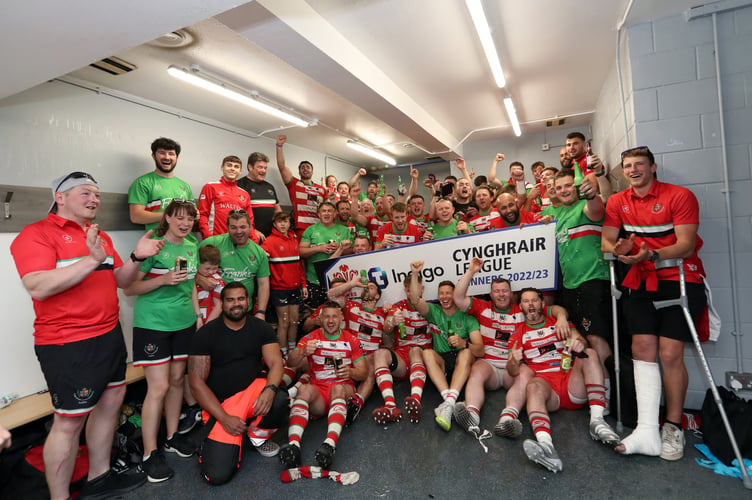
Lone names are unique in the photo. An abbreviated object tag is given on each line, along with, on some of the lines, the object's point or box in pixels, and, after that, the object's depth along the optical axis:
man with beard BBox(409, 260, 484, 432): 2.99
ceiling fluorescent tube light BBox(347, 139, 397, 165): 6.55
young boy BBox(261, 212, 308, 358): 3.89
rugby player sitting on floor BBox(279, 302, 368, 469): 2.65
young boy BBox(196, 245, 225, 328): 3.00
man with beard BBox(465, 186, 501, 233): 3.93
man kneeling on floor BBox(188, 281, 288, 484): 2.31
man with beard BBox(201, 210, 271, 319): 3.32
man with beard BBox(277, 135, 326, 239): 5.13
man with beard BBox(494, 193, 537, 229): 3.69
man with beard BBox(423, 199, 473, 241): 3.88
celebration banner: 3.16
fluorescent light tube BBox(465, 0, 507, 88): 2.55
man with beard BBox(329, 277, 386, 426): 3.27
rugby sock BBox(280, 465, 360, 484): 2.13
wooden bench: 2.50
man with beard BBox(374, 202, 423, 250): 4.04
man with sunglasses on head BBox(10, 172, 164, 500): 1.84
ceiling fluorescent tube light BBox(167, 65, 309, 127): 3.43
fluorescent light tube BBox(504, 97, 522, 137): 4.77
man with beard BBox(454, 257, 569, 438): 2.70
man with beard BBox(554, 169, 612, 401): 2.70
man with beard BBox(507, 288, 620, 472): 2.43
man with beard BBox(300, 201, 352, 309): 4.05
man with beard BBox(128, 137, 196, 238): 3.50
